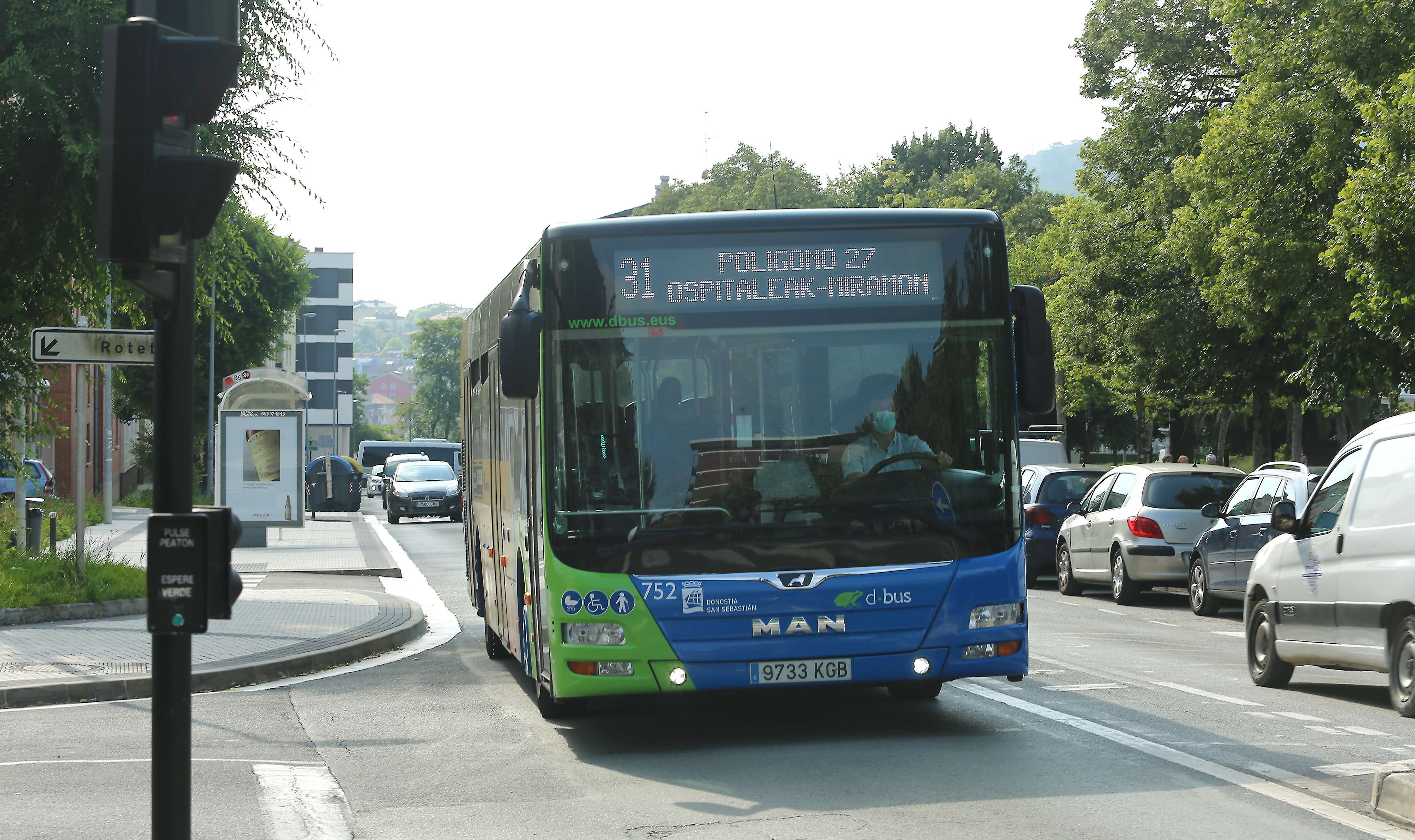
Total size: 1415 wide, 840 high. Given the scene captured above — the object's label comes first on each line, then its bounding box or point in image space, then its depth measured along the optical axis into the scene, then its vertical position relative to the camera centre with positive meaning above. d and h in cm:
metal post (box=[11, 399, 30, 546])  1969 -12
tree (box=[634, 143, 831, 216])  8688 +1519
